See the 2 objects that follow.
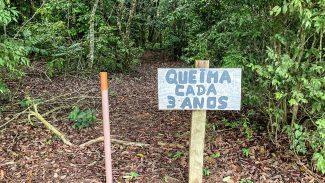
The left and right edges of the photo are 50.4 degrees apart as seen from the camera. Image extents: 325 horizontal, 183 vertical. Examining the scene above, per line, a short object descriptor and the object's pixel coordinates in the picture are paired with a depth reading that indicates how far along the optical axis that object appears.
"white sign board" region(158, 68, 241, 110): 3.09
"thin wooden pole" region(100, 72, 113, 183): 3.05
